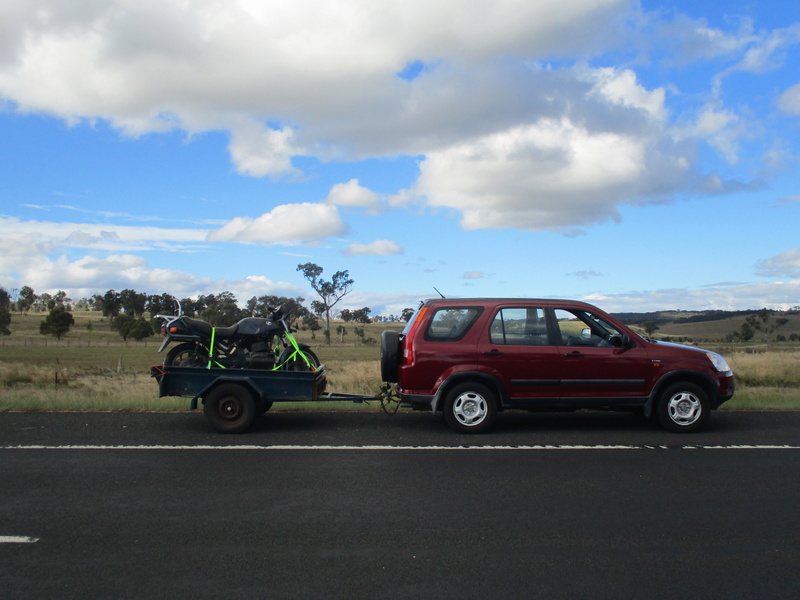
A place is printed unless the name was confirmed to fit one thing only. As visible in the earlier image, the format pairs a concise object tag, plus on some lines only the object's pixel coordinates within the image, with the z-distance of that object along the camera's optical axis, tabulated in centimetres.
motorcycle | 950
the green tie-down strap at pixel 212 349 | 950
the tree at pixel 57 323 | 6585
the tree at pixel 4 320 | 7025
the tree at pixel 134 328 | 6150
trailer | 904
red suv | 895
